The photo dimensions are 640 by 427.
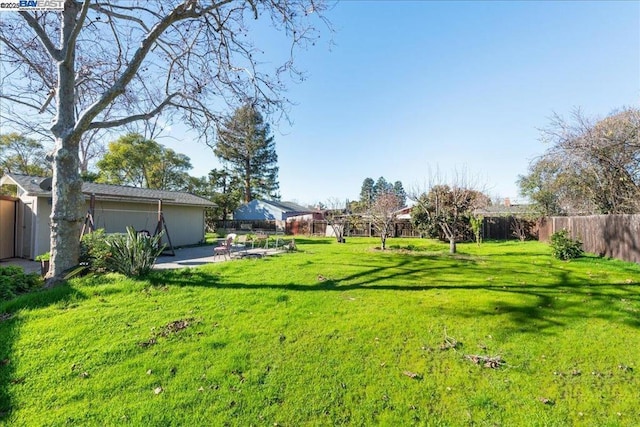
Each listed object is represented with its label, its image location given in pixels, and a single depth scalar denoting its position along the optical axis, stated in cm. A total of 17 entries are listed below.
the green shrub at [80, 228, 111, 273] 679
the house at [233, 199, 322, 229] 3275
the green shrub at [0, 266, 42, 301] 558
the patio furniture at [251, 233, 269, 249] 1431
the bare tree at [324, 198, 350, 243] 1959
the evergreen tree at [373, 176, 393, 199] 7113
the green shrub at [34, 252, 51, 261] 723
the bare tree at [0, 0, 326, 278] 623
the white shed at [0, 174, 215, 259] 1042
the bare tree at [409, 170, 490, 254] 1434
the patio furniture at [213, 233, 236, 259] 1055
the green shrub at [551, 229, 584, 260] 1061
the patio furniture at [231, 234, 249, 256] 1237
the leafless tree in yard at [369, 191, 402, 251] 1488
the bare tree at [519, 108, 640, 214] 998
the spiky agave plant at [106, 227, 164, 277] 671
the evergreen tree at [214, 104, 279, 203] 3578
